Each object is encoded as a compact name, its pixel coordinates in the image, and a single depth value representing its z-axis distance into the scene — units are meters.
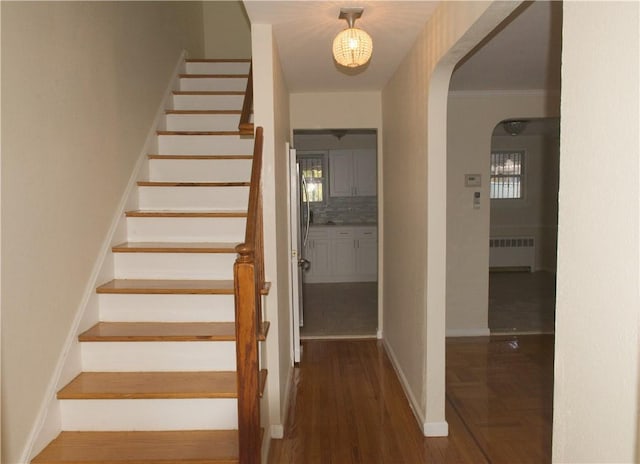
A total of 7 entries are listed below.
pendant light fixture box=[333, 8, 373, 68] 2.26
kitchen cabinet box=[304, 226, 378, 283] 7.22
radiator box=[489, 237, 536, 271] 7.95
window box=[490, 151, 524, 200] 8.12
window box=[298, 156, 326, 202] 7.73
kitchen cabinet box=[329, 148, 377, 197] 7.64
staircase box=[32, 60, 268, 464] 1.91
